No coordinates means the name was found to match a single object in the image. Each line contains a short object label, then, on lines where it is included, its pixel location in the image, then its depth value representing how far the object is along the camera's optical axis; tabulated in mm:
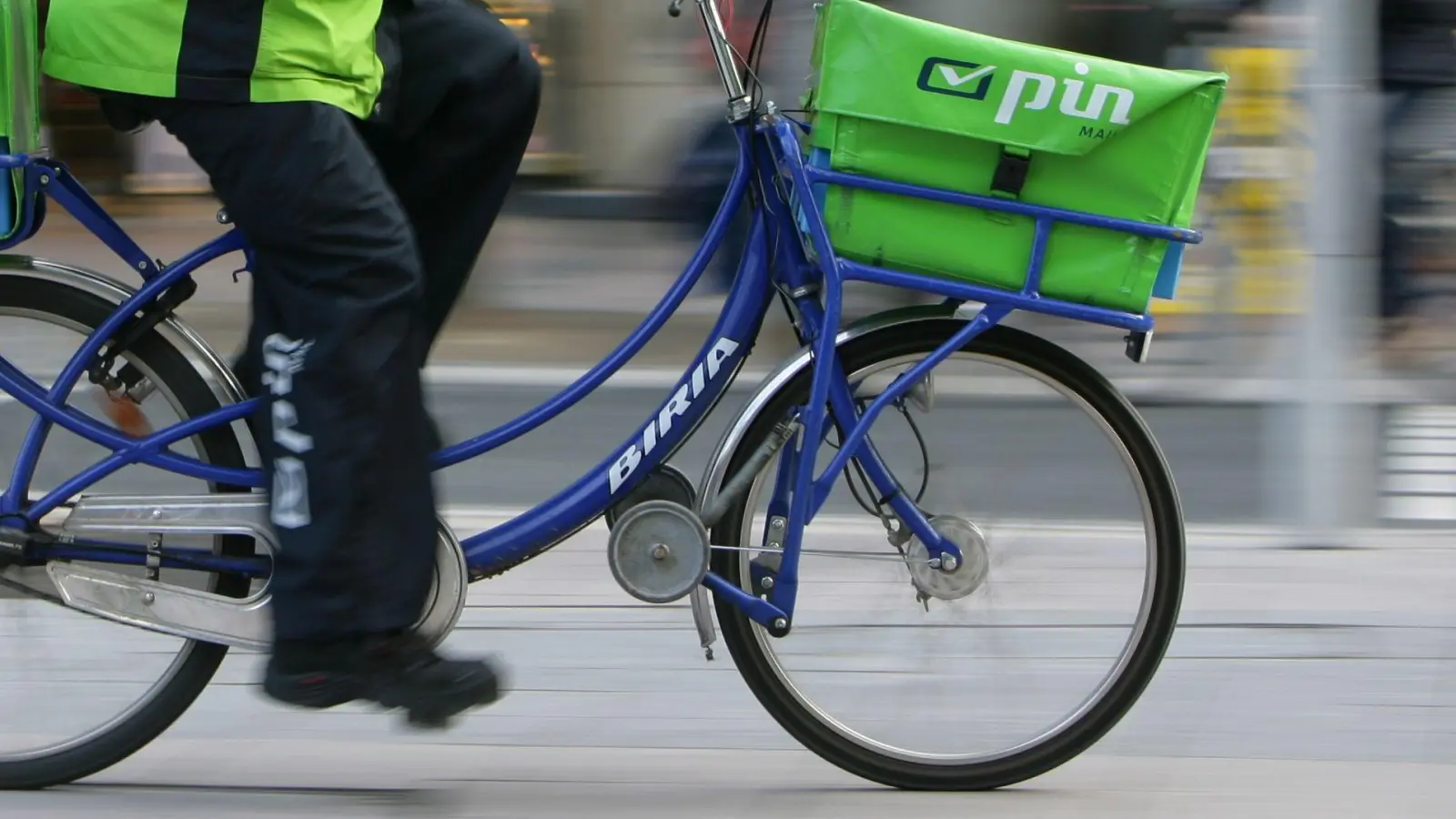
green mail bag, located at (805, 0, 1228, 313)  5812
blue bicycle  6285
